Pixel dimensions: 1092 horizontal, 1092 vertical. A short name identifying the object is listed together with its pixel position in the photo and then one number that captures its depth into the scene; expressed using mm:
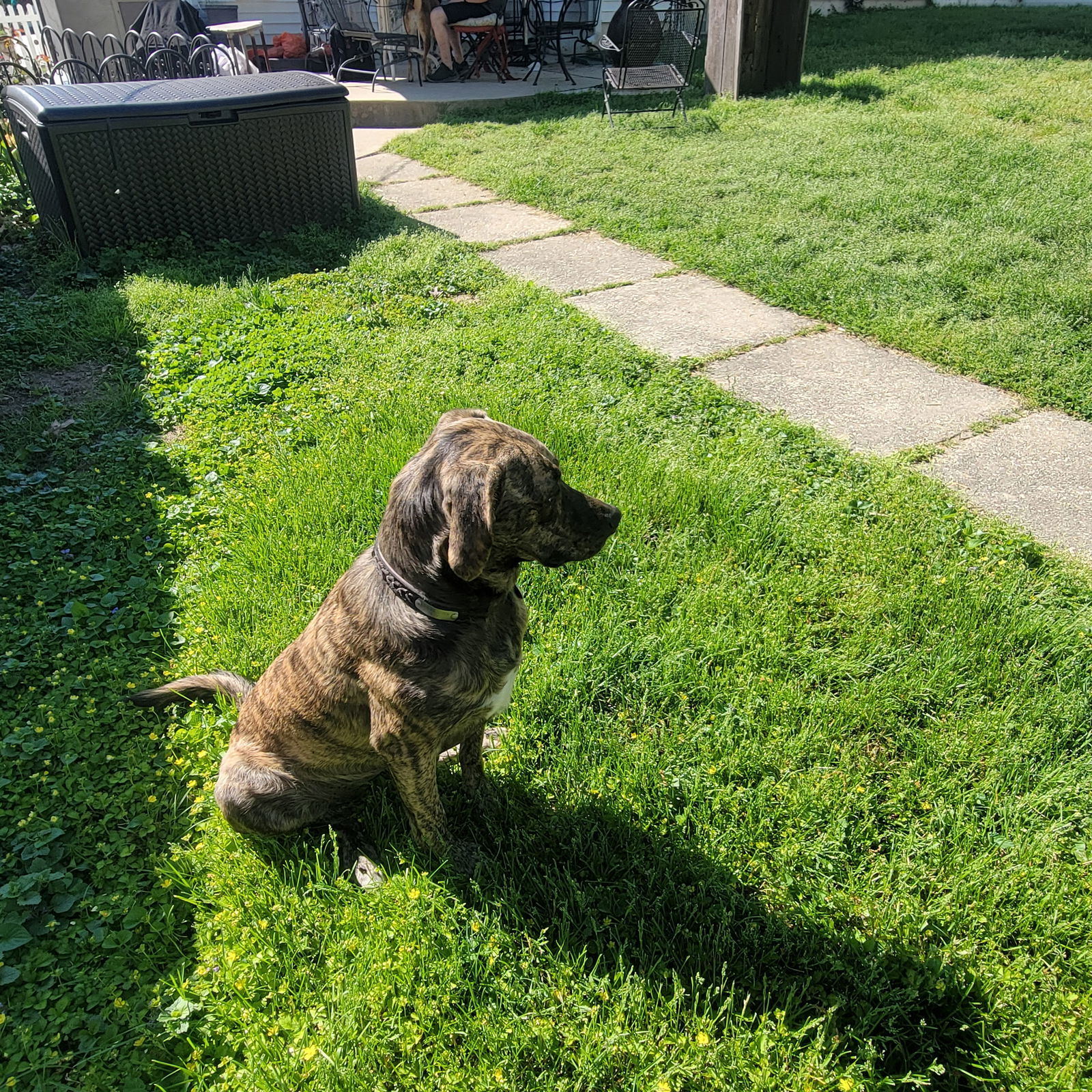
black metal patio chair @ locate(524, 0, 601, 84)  14117
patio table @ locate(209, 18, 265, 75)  11812
